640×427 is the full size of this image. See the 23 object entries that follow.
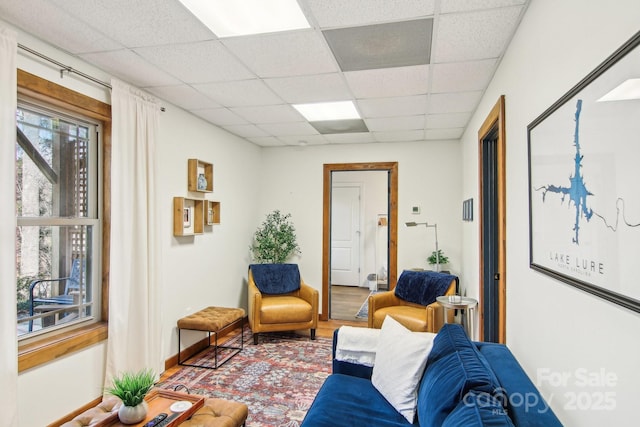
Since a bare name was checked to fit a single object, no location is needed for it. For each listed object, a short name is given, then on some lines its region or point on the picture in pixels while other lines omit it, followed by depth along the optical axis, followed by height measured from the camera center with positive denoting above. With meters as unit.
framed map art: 0.90 +0.11
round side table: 3.26 -0.81
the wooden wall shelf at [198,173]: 3.73 +0.49
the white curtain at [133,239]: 2.71 -0.16
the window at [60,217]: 2.28 +0.02
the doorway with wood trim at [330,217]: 5.01 +0.02
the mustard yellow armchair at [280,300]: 4.07 -1.01
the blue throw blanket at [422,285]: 3.90 -0.77
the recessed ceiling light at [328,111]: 3.49 +1.12
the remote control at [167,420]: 1.74 -1.01
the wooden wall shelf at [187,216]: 3.50 +0.03
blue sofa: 1.21 -0.68
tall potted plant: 5.06 -0.32
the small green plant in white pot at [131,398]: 1.76 -0.90
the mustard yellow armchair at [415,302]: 3.59 -0.94
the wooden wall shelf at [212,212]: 3.99 +0.07
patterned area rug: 2.66 -1.43
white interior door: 7.54 -0.38
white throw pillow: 1.84 -0.81
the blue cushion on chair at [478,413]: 1.11 -0.65
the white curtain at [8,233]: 1.93 -0.08
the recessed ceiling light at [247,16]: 1.86 +1.12
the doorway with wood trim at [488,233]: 2.95 -0.13
